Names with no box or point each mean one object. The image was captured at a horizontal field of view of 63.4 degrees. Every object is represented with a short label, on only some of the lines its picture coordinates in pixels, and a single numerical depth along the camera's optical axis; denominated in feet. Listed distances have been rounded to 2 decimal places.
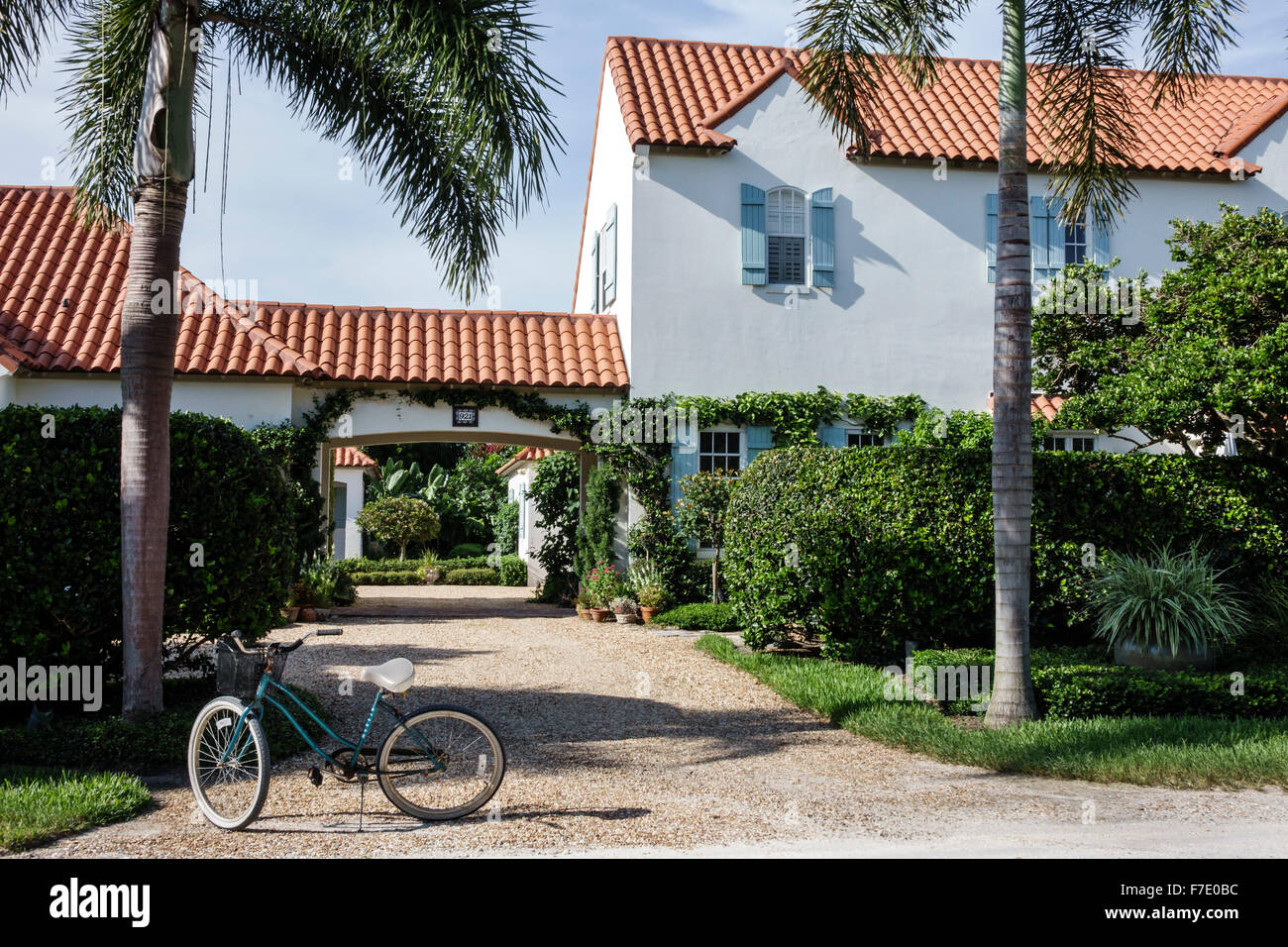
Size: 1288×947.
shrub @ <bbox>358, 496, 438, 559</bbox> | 96.78
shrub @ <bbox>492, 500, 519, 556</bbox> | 99.30
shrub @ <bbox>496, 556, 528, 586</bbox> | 89.20
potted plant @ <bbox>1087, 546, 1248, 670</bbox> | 30.94
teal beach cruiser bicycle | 19.34
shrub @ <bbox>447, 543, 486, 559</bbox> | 104.61
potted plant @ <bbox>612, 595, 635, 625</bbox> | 51.72
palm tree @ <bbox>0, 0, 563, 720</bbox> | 23.94
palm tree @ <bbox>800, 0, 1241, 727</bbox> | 27.30
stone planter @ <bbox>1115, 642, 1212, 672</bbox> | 30.91
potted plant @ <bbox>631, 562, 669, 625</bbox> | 51.39
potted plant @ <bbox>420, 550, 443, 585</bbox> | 89.45
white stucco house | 53.98
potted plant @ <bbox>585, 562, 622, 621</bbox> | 53.06
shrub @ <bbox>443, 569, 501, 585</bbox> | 90.53
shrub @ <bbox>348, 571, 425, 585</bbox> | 86.53
